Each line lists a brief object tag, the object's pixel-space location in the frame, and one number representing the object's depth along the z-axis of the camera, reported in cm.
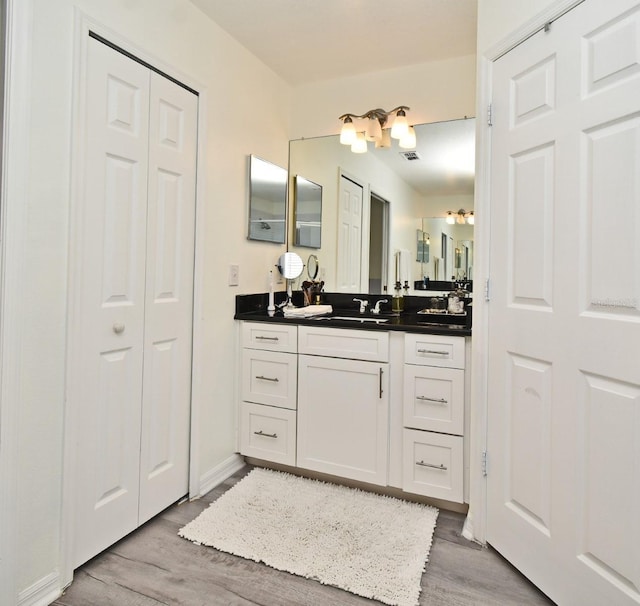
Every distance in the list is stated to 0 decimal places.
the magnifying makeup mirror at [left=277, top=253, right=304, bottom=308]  298
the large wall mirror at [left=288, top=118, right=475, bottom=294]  264
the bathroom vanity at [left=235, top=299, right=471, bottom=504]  208
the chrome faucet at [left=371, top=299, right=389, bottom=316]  282
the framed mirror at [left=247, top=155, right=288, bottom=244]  266
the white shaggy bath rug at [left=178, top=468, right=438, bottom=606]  167
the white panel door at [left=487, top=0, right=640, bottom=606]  130
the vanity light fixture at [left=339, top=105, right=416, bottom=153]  271
